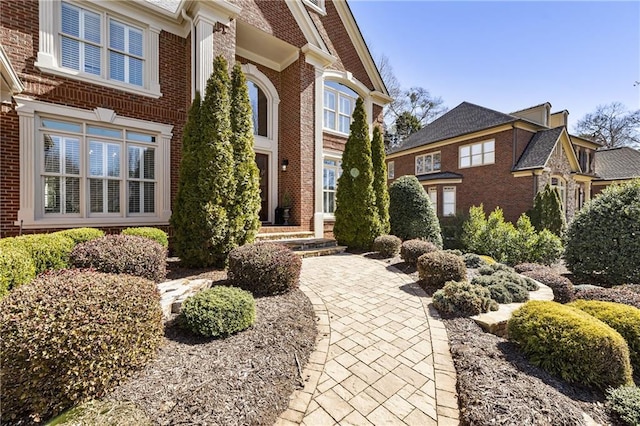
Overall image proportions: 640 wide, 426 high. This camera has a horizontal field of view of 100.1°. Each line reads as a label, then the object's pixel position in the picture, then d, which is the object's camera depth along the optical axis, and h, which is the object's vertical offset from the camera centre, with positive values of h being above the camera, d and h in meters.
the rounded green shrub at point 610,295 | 4.08 -1.35
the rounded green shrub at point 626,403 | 2.14 -1.61
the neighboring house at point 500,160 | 14.88 +3.25
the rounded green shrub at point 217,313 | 2.88 -1.13
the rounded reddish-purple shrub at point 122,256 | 3.58 -0.63
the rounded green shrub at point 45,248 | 3.50 -0.52
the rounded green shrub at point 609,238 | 6.02 -0.63
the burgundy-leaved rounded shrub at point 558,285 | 4.88 -1.40
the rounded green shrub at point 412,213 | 8.70 -0.05
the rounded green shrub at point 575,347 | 2.53 -1.34
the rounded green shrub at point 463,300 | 3.87 -1.31
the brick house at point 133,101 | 5.61 +2.83
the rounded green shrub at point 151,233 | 5.31 -0.46
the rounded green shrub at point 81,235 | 4.36 -0.40
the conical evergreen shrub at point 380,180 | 8.71 +1.04
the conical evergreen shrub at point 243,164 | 5.80 +1.05
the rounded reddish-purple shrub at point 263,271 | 4.08 -0.92
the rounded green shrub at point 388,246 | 7.26 -0.93
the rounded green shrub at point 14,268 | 2.83 -0.64
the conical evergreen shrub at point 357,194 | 8.31 +0.55
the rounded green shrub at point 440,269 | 4.85 -1.06
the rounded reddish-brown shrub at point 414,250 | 6.18 -0.89
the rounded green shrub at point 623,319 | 2.95 -1.24
